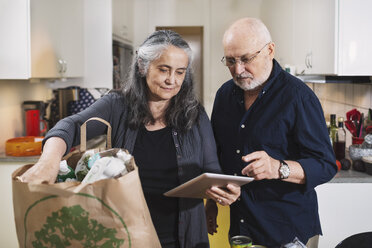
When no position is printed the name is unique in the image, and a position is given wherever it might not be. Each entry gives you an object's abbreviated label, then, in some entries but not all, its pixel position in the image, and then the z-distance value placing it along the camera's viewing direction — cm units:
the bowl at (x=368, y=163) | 237
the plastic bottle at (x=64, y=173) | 113
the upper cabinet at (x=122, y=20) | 426
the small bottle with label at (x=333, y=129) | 268
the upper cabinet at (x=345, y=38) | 231
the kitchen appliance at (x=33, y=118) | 309
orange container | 275
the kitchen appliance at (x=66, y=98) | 351
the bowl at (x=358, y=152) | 245
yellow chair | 236
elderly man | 152
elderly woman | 142
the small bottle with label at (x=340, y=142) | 259
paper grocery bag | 92
